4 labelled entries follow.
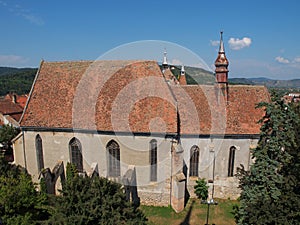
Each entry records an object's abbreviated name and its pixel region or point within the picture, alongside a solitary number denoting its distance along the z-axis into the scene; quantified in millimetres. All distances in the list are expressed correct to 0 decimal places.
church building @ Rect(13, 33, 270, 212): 22016
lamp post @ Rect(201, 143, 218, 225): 23405
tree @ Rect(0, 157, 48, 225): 14453
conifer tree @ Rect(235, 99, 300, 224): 12297
